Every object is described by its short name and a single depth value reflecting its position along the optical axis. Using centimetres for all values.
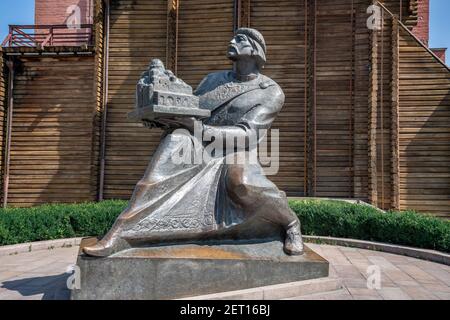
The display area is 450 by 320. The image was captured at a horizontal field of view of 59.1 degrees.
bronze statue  357
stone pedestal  331
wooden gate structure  1320
